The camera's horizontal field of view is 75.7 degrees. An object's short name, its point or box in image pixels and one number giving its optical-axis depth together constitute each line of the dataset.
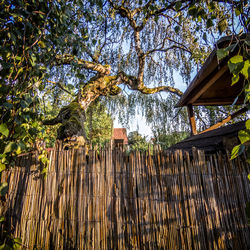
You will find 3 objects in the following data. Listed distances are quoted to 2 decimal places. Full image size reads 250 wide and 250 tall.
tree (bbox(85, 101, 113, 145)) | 13.71
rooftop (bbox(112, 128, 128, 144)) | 22.85
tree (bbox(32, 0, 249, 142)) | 4.11
